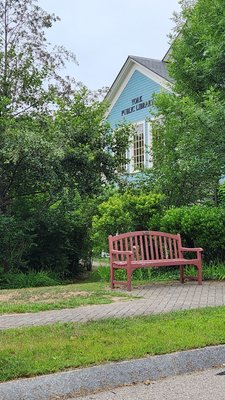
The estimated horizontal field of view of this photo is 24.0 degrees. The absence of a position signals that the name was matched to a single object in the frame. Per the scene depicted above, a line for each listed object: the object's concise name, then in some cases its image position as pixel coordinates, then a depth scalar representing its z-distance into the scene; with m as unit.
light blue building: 22.59
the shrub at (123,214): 13.10
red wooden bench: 10.44
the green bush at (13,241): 14.15
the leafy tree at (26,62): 17.28
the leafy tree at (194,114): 12.17
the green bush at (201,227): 12.25
